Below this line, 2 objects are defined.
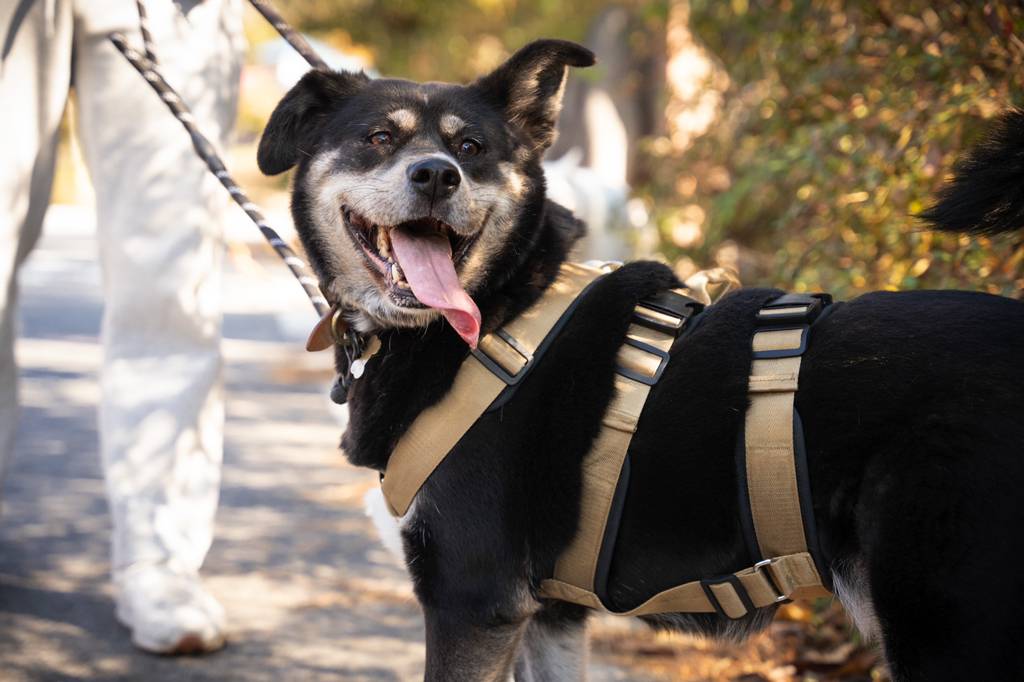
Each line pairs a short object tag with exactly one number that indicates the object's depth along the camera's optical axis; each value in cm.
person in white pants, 202
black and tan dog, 158
